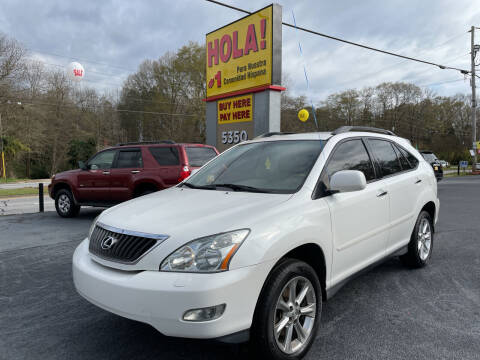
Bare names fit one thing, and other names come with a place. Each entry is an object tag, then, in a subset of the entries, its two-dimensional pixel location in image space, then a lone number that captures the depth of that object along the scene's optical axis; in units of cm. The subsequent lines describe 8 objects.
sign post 1077
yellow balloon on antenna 1412
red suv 814
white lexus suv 211
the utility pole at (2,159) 3012
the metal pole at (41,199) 1083
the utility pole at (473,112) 3070
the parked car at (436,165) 1667
